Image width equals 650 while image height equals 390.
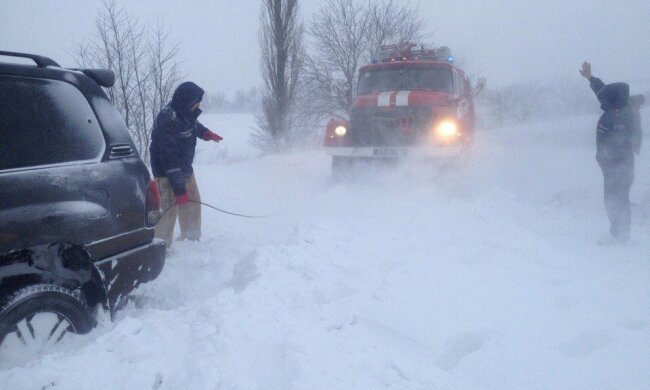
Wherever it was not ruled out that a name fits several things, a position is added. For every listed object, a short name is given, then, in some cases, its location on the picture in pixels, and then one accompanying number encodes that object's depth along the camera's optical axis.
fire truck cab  7.21
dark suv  2.23
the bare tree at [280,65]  17.62
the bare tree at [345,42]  19.17
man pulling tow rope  4.45
